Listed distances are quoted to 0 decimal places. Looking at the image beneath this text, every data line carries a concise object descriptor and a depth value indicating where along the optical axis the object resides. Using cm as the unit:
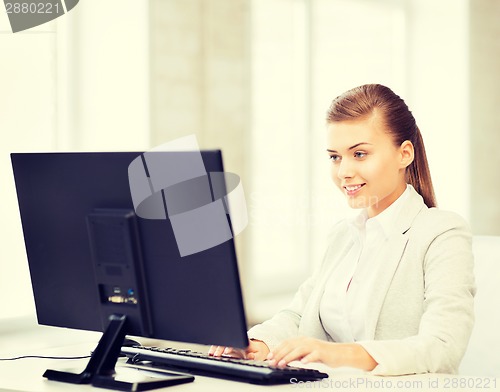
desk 235
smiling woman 256
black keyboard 236
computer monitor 231
